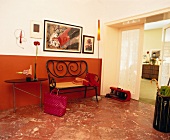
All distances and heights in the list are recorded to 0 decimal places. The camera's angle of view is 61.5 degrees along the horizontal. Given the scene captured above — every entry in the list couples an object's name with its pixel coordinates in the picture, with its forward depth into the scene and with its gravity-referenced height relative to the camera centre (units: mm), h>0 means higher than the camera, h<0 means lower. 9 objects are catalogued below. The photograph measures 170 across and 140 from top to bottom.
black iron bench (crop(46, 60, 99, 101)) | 3010 -304
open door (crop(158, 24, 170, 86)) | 3736 +68
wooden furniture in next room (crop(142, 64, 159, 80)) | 7188 -450
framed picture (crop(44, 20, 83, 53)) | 3062 +520
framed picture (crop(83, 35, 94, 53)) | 3634 +428
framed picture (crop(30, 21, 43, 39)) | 2856 +596
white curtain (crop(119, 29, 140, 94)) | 3723 +44
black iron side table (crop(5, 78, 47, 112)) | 2507 -399
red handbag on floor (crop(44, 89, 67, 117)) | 2508 -797
